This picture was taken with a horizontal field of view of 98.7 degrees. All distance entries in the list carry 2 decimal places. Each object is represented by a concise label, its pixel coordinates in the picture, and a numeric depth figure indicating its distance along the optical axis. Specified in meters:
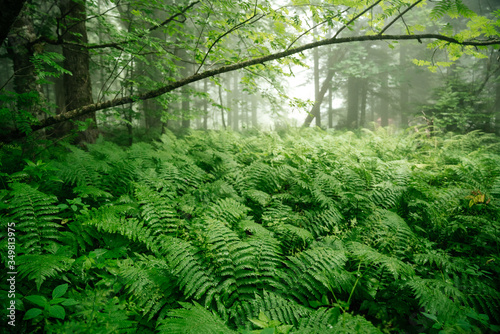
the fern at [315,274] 1.95
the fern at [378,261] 2.02
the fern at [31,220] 2.04
